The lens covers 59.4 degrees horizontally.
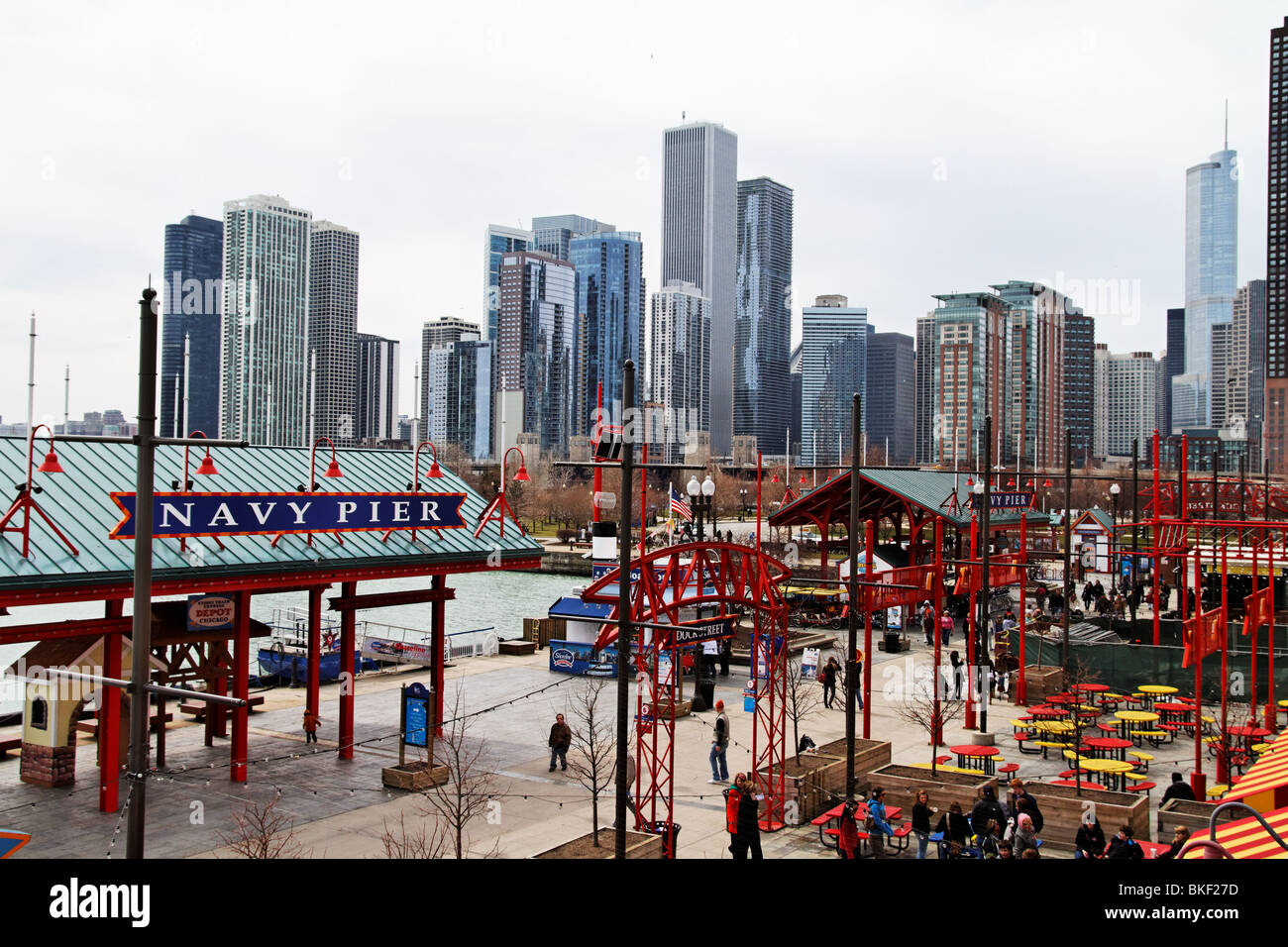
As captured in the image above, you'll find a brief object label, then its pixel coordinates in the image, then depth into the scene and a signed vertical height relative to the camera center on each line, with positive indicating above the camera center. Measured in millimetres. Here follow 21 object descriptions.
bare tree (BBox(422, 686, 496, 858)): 18172 -6048
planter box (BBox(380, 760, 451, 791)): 23047 -5947
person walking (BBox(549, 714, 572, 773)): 24875 -5530
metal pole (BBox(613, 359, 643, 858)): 14016 -1395
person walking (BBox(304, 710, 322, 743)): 26391 -5595
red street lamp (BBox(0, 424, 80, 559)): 18500 -336
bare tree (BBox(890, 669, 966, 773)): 24372 -6007
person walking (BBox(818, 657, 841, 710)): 34031 -5689
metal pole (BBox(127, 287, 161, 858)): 9055 -792
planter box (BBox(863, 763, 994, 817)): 21938 -5780
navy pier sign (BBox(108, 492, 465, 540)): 20469 -564
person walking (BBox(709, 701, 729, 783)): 24109 -5522
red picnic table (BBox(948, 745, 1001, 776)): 24500 -5790
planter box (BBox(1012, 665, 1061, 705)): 34906 -5867
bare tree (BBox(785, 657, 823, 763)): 31553 -6297
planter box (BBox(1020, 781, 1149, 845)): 20062 -5692
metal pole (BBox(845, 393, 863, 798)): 19328 -1601
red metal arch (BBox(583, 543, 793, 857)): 19891 -2242
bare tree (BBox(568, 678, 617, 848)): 22969 -5999
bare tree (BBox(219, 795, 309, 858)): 15562 -5590
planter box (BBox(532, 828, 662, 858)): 17125 -5546
